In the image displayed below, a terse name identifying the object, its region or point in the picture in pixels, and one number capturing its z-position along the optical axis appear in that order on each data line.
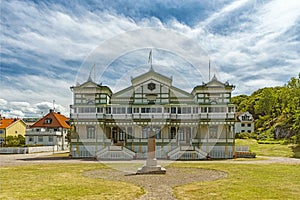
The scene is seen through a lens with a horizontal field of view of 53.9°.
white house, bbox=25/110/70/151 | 56.03
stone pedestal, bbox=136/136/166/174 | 20.44
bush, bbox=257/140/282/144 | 53.47
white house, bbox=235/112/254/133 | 83.94
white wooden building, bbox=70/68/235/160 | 37.06
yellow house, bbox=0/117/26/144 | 65.31
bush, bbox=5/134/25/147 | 54.23
